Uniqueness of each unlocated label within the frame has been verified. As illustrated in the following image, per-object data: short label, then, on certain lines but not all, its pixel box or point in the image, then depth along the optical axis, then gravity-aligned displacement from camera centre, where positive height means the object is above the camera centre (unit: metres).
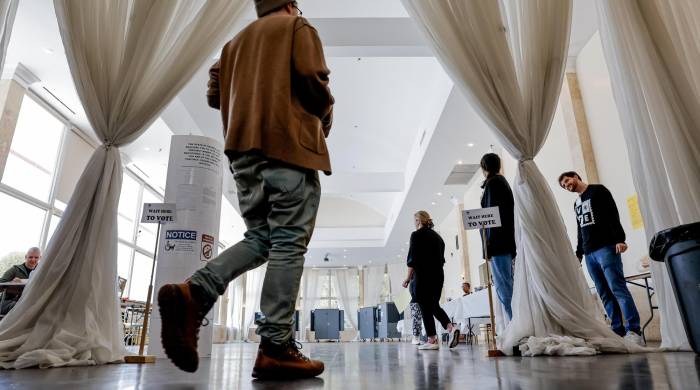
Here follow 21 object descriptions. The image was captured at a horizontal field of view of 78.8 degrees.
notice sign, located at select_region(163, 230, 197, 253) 3.07 +0.60
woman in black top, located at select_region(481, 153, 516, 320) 2.92 +0.58
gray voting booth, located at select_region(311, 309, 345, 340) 16.48 +0.00
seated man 4.96 +0.70
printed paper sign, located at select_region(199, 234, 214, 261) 3.13 +0.56
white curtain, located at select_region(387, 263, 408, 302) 18.68 +2.00
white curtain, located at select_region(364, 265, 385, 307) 19.81 +1.68
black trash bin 1.71 +0.19
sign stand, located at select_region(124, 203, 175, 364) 2.77 +0.71
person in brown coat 1.31 +0.52
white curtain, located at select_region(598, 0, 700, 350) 2.35 +1.20
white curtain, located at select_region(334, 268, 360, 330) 20.06 +1.52
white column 3.01 +0.78
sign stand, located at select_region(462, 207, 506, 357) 2.80 +0.65
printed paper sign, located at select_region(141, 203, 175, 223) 2.78 +0.72
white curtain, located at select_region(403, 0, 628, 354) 2.39 +1.32
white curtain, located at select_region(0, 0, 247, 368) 2.04 +1.09
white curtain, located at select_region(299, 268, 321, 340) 20.00 +1.47
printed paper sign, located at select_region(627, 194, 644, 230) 4.41 +1.06
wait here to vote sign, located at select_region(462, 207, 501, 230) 2.80 +0.65
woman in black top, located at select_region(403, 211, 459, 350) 3.79 +0.41
